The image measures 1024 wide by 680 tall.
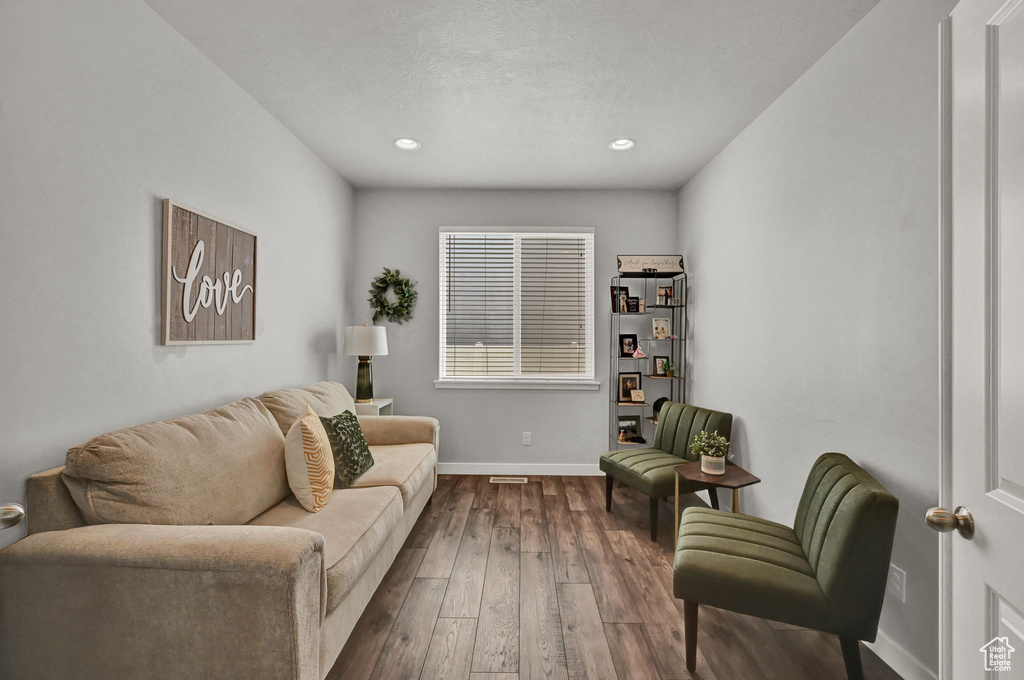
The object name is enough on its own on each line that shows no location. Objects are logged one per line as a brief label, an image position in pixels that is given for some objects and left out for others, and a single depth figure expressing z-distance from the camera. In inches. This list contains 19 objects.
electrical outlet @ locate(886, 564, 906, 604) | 69.7
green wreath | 163.2
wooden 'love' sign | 79.6
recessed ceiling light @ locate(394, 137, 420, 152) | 125.3
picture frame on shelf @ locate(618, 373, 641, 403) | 157.4
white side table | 143.3
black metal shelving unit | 160.9
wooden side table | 99.7
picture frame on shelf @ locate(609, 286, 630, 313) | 152.9
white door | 30.8
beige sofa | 51.0
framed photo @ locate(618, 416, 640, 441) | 158.6
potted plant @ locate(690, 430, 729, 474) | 104.4
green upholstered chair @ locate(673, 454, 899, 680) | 62.2
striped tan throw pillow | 84.4
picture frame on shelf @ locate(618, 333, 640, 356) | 155.7
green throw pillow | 97.2
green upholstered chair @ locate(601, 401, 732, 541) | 114.3
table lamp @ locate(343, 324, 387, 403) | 141.0
